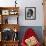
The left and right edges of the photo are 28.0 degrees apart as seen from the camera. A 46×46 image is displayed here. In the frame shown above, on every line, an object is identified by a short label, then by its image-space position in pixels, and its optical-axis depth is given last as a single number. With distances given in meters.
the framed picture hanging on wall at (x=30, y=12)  3.44
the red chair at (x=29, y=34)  3.27
